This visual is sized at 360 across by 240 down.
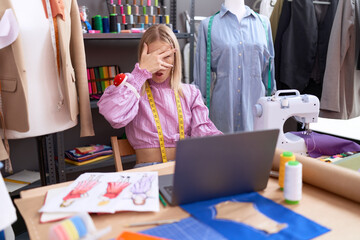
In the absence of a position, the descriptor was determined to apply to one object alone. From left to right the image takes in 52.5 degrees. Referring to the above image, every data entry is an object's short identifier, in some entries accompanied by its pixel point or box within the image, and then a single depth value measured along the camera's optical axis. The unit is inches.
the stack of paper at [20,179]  95.9
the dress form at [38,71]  70.2
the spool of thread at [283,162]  45.3
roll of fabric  42.9
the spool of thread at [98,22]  102.0
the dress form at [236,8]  97.7
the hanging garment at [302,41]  117.1
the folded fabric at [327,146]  65.2
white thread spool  41.8
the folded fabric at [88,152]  104.4
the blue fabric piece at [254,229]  35.0
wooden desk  36.4
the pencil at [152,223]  37.1
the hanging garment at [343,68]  112.2
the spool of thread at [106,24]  103.2
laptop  38.3
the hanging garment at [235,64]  95.9
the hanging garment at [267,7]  129.2
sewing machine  64.8
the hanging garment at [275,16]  123.6
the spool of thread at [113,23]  103.1
